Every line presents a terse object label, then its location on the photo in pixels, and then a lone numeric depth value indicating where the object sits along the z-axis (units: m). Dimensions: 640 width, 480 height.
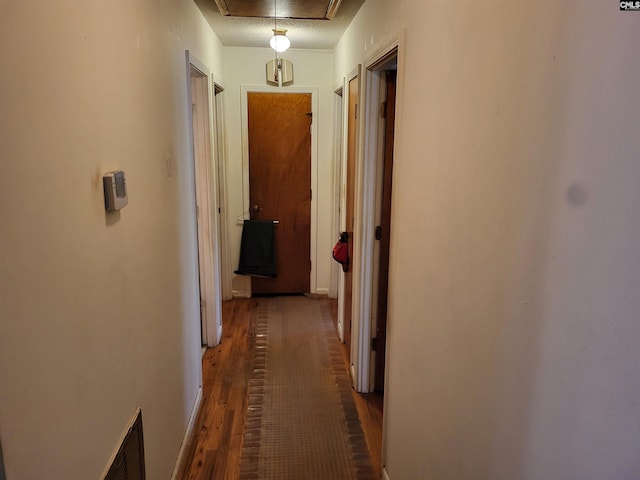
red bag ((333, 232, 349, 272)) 3.22
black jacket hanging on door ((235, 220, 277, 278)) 4.40
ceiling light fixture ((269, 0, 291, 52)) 3.35
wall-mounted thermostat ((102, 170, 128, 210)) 1.23
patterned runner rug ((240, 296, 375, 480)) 2.28
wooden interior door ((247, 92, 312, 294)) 4.25
